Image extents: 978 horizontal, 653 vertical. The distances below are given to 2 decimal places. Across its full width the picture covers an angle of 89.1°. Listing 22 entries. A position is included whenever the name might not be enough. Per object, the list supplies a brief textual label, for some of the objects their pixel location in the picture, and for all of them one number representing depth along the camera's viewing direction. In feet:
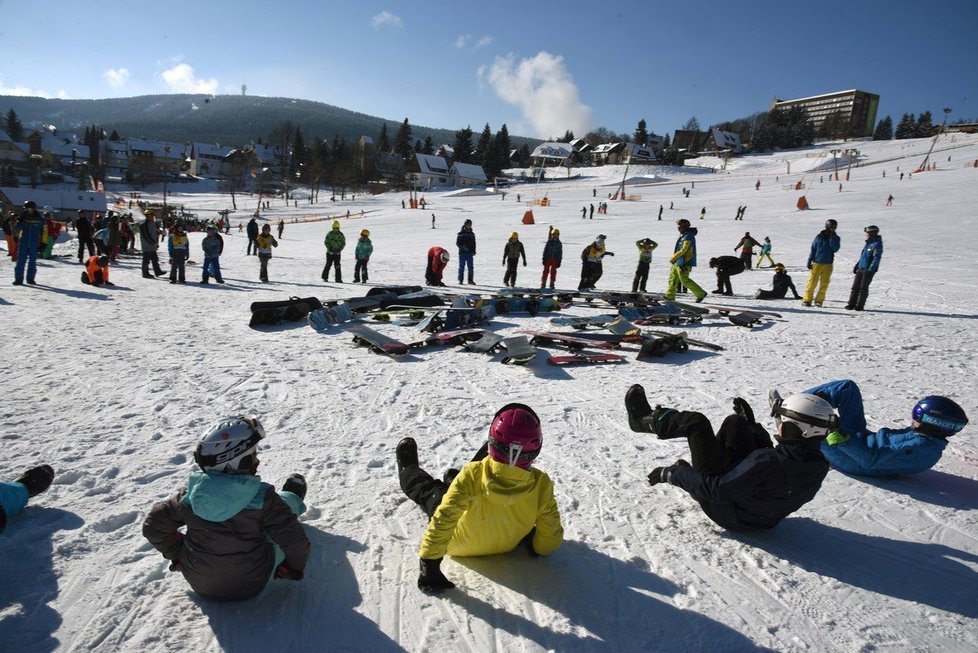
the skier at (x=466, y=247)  47.50
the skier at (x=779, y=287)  40.63
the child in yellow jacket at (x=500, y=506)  8.73
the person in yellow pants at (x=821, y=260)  34.06
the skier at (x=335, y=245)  47.62
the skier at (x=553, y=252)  45.21
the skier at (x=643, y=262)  42.65
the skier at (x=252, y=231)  68.64
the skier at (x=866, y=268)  32.91
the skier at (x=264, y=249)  46.50
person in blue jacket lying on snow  12.29
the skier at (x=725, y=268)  44.29
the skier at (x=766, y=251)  60.48
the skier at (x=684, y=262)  35.71
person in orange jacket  37.63
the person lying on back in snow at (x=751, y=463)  9.79
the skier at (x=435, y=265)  45.85
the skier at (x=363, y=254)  49.08
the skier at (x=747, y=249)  54.90
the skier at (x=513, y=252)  47.14
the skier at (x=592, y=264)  44.55
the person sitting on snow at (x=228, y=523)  7.94
